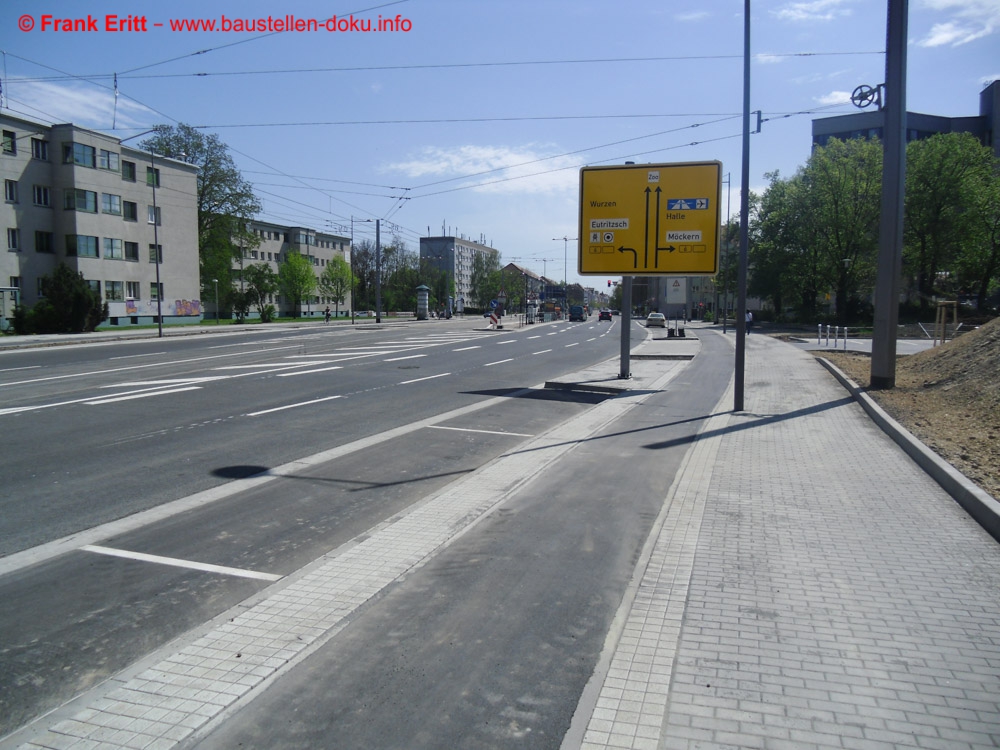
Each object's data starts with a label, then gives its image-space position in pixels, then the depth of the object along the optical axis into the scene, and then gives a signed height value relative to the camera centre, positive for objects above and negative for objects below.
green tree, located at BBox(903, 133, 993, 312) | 52.25 +8.78
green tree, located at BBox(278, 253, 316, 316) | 85.88 +4.56
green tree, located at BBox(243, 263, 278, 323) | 78.69 +3.71
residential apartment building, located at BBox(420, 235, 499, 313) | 149.88 +13.27
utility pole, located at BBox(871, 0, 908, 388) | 15.13 +3.04
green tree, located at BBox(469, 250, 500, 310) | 125.49 +6.97
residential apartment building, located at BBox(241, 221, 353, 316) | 95.31 +9.42
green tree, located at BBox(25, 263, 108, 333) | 37.66 +0.49
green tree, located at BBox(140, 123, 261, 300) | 63.53 +10.93
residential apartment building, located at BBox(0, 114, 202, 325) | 46.16 +6.71
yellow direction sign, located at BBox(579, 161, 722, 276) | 16.45 +2.31
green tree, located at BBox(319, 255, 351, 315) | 94.69 +4.67
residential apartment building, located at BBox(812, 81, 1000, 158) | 78.75 +22.90
